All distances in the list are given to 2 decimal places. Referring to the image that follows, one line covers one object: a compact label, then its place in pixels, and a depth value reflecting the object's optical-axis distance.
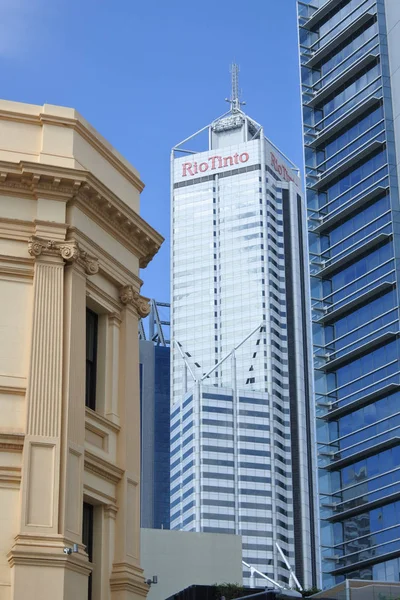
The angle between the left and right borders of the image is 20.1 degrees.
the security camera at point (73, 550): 25.11
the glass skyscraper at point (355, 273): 103.06
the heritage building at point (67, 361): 25.62
